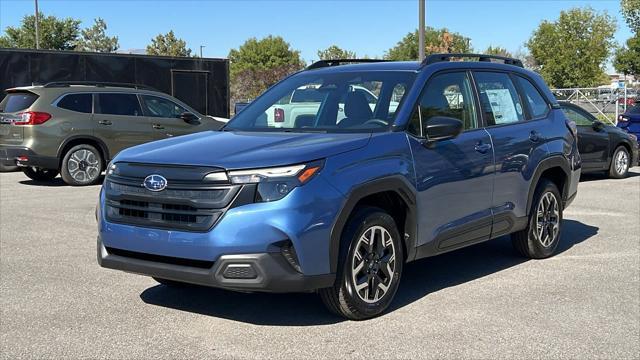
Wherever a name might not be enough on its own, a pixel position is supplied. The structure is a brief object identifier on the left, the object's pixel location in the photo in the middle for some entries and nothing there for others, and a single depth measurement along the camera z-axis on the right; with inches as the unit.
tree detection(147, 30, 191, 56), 2847.0
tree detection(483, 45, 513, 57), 3058.6
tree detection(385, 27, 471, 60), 2785.4
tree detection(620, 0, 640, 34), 1736.0
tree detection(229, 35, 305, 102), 3186.0
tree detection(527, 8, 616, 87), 2086.6
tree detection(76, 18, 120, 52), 2716.5
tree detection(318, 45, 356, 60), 3097.9
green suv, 468.8
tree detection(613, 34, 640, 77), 1712.6
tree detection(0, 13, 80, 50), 2057.1
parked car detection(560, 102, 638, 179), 509.7
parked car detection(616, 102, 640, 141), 619.2
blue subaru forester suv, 163.2
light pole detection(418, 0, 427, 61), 630.5
